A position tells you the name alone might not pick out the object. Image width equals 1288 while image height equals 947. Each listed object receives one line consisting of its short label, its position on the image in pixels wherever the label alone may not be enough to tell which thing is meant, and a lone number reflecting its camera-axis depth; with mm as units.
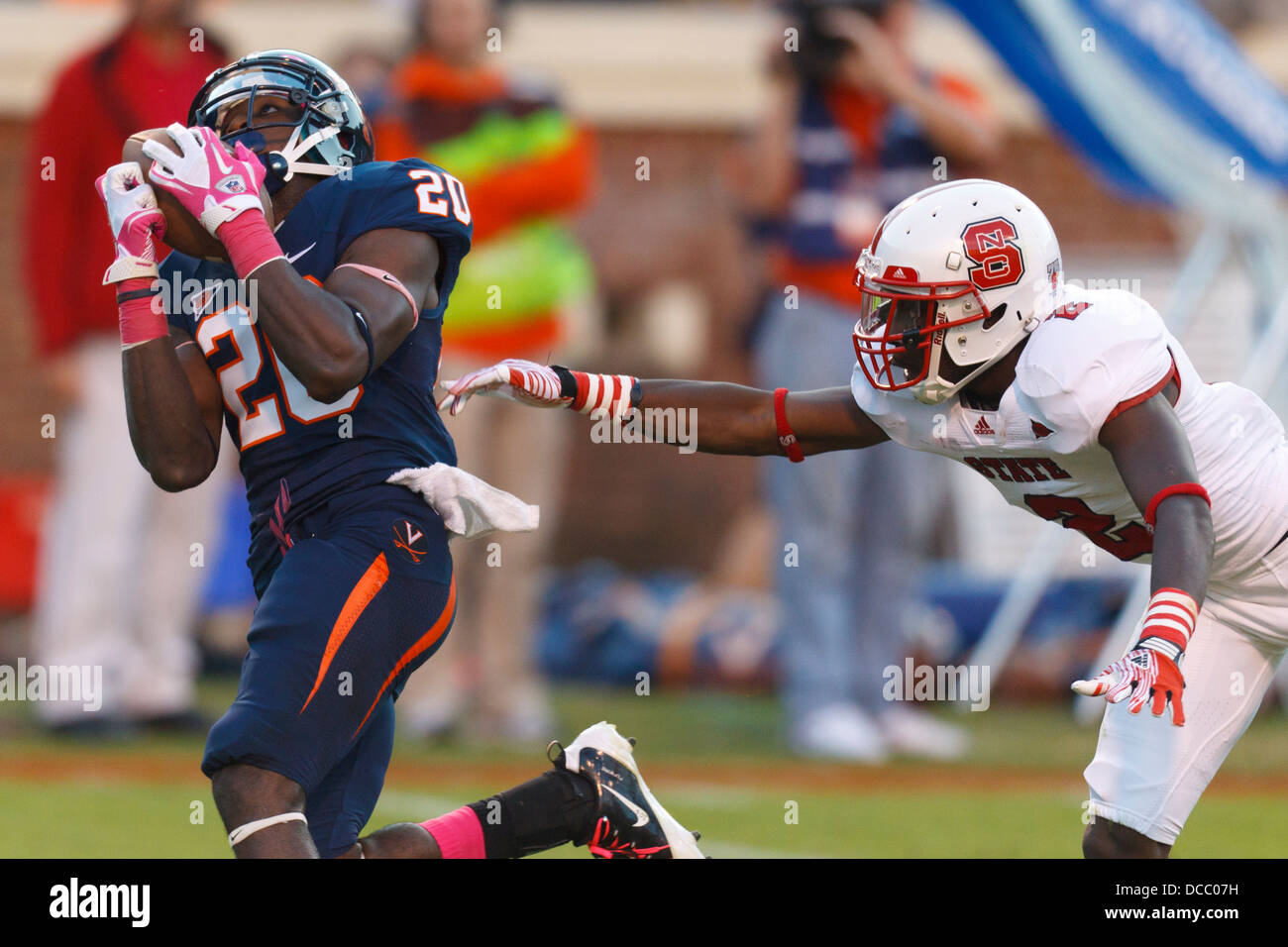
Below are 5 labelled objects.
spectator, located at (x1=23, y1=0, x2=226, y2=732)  15359
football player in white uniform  7055
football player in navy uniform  6734
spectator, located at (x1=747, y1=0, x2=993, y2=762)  15141
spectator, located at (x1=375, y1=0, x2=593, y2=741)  15250
